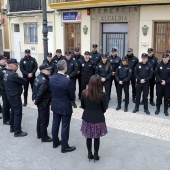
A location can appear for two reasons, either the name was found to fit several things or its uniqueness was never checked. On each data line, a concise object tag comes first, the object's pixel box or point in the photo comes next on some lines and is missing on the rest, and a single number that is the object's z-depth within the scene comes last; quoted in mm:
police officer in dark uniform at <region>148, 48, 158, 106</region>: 6358
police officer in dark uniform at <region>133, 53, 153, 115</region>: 5778
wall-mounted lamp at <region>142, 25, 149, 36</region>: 9136
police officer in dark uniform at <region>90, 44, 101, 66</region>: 7309
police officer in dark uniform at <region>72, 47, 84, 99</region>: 6866
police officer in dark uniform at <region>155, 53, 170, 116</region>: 5689
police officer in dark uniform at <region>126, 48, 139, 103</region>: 6647
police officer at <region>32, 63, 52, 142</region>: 4145
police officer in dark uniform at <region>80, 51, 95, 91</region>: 6541
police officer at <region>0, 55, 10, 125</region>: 5245
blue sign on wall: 10881
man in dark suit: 3773
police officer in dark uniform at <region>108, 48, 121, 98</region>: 6801
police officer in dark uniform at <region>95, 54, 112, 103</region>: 6251
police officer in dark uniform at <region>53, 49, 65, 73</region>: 6979
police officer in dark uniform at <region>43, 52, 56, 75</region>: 6813
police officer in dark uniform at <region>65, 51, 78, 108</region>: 6553
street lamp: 7600
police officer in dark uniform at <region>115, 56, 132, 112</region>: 6025
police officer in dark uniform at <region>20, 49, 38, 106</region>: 6665
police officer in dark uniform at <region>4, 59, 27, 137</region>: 4477
